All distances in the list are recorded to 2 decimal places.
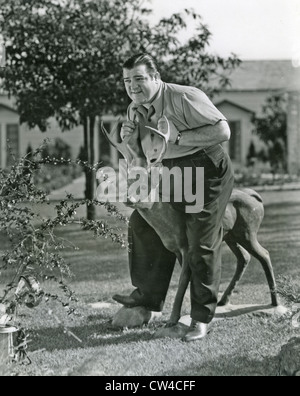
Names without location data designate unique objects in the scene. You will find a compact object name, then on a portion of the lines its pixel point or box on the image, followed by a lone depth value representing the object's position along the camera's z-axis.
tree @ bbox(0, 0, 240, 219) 5.09
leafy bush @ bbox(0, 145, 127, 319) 3.67
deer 4.08
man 4.02
